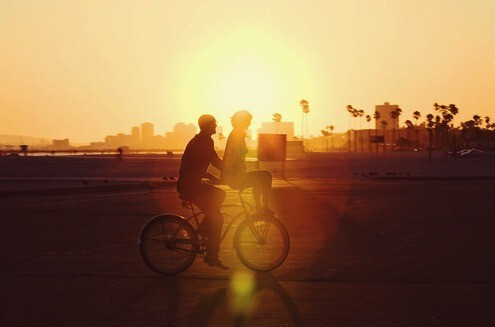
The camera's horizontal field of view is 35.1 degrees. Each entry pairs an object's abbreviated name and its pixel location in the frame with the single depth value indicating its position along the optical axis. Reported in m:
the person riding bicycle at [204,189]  10.05
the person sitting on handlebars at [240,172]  10.07
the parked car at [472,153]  141.52
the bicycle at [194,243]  10.09
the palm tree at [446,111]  173.84
